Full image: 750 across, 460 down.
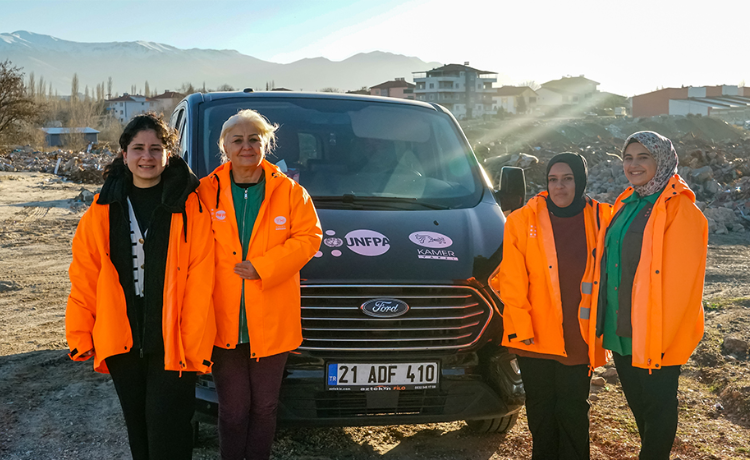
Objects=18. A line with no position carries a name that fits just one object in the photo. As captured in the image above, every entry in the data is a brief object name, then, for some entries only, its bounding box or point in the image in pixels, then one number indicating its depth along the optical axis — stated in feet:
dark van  10.39
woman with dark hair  8.70
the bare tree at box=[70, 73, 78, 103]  286.91
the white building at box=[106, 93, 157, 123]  378.32
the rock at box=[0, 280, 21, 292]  27.05
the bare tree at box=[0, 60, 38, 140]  114.73
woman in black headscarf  10.06
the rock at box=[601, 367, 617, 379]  16.91
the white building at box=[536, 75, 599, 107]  326.65
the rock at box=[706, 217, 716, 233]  43.73
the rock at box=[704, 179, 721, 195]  55.75
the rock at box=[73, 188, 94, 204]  57.96
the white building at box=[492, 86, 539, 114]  315.99
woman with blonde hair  9.17
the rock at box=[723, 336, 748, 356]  17.90
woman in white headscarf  9.10
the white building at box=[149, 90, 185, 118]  344.90
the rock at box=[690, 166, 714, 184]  58.44
